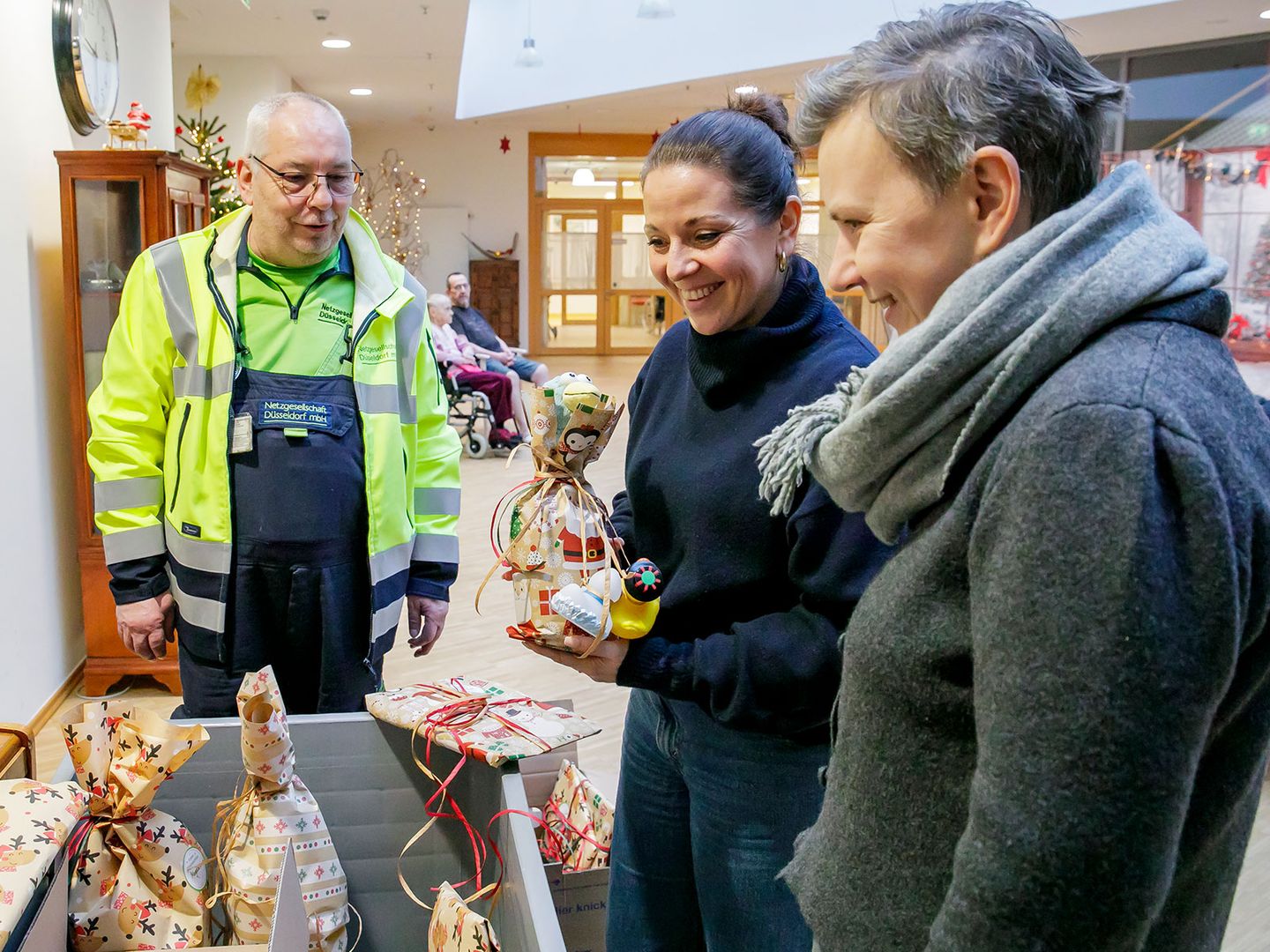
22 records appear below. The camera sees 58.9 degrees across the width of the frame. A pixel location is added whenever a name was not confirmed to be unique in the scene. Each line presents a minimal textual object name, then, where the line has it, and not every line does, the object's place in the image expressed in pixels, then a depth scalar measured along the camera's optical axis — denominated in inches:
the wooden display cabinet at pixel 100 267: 163.3
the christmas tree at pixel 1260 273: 236.2
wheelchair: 382.0
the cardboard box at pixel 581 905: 83.7
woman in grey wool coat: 27.8
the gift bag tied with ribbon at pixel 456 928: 55.9
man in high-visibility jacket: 89.0
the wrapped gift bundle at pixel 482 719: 64.2
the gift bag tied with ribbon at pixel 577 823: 87.6
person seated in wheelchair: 383.6
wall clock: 163.9
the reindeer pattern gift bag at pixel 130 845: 58.7
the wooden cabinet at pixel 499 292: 733.3
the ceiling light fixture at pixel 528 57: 461.1
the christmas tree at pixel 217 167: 219.7
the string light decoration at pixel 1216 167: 255.9
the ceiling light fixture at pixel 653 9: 370.3
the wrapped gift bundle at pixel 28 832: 48.7
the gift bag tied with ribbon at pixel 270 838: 61.8
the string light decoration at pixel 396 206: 653.3
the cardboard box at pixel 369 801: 68.2
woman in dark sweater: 54.5
